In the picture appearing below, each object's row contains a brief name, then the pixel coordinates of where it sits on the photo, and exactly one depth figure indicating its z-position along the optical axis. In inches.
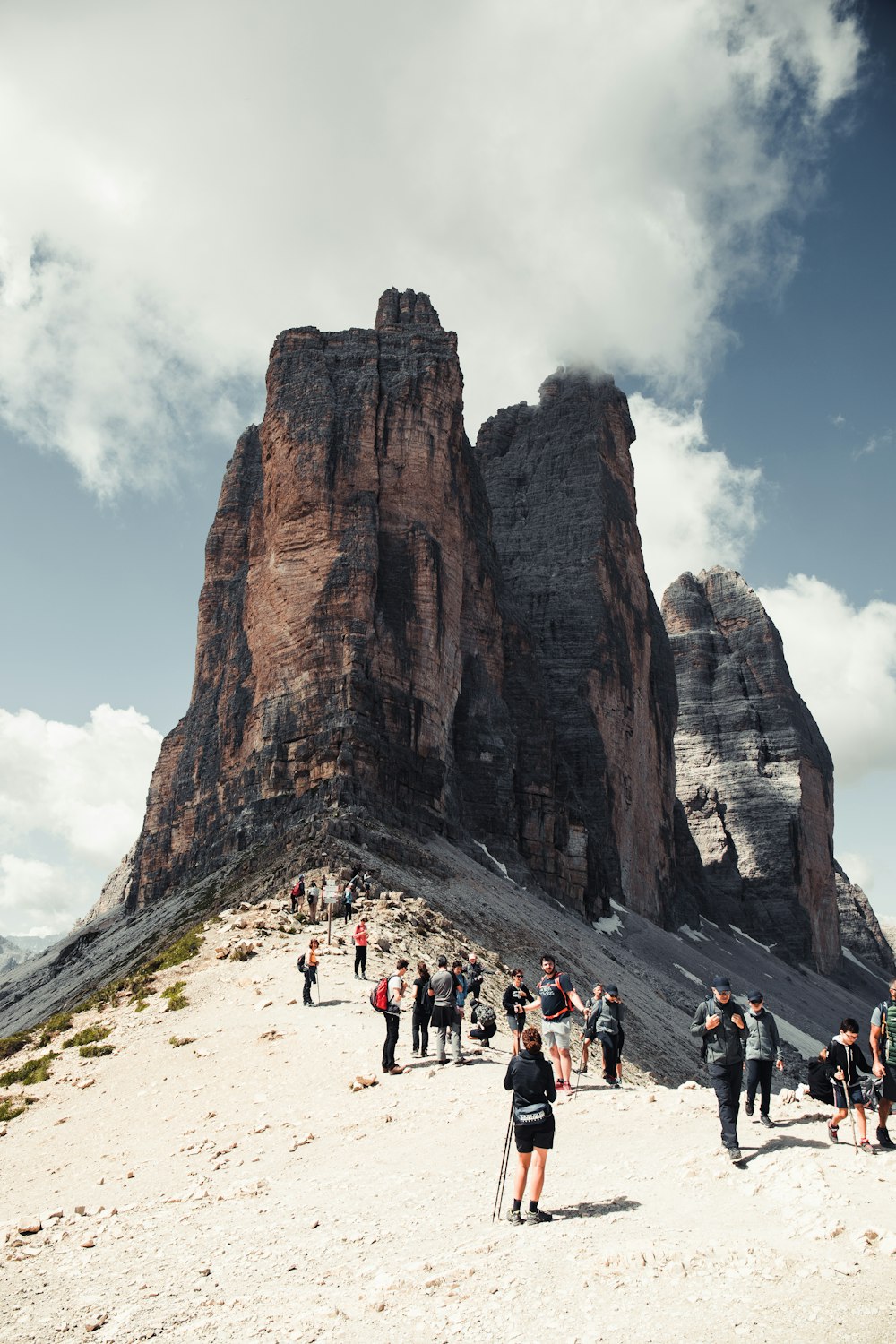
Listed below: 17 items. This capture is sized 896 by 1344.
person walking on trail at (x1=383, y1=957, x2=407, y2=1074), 650.2
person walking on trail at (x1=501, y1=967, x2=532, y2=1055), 638.0
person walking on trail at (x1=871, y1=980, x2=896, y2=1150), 455.8
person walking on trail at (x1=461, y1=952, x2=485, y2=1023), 802.2
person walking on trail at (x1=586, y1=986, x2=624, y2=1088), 634.2
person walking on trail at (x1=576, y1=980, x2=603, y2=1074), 635.5
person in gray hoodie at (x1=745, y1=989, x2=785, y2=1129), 505.0
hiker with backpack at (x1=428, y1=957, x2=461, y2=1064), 658.8
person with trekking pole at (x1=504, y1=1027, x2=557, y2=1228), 381.1
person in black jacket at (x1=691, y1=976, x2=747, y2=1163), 443.2
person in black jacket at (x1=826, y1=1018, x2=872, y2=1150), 463.5
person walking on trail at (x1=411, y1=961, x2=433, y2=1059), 692.1
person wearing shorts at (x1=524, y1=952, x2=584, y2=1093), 582.6
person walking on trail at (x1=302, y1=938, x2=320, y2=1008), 821.2
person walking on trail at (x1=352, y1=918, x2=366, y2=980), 895.1
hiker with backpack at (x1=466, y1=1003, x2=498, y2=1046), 711.7
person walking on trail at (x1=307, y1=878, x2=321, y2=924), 1132.0
